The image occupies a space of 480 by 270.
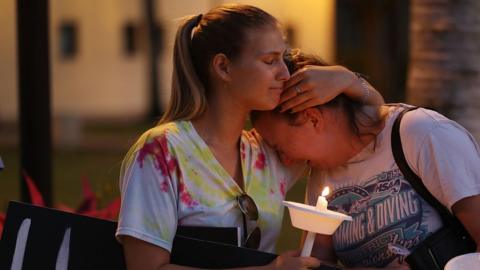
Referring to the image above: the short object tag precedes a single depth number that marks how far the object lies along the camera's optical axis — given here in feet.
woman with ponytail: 19.12
